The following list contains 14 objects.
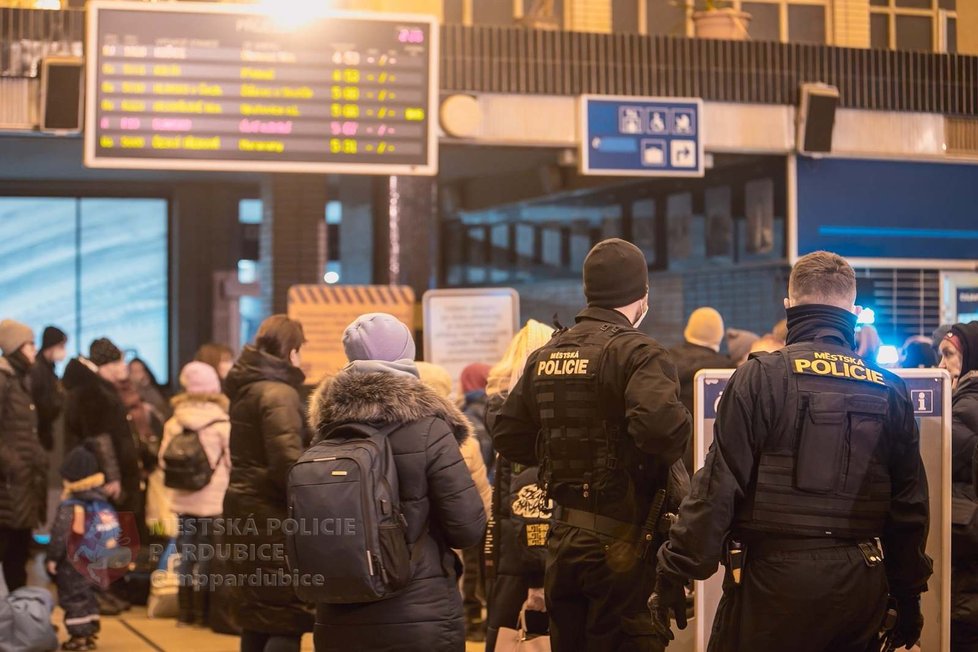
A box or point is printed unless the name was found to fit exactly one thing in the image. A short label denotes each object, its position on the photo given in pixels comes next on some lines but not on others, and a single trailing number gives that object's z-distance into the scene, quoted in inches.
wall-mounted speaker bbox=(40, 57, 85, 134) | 740.0
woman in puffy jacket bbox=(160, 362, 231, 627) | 703.7
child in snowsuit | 654.5
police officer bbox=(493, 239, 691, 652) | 353.7
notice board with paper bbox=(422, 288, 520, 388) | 800.9
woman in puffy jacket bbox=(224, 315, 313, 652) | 481.4
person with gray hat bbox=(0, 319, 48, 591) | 673.0
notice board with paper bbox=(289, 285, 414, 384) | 779.4
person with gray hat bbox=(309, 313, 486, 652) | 348.5
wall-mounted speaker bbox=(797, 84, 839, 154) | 887.1
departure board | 711.7
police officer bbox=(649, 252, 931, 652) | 318.3
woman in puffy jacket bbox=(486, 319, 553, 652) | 442.9
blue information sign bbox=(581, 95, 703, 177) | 832.3
